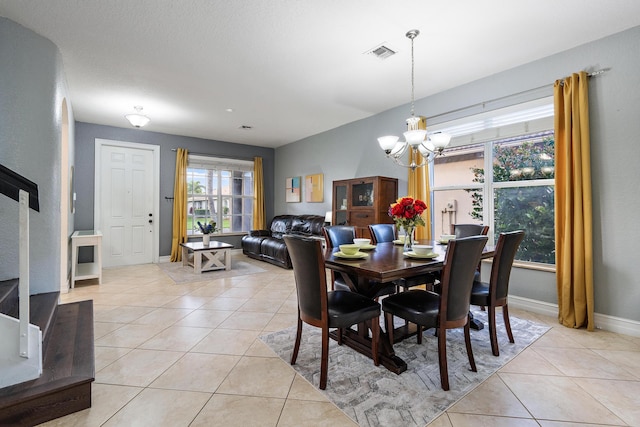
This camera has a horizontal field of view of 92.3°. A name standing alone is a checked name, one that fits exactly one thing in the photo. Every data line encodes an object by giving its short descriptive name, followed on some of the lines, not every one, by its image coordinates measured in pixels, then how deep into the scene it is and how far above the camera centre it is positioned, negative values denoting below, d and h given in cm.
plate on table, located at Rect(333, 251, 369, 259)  211 -26
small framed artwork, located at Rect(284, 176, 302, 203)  677 +64
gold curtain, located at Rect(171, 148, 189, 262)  616 +21
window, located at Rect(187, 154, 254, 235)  656 +56
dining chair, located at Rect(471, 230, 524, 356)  222 -48
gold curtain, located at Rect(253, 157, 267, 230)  726 +59
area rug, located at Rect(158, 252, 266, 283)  459 -87
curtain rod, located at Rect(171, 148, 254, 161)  633 +139
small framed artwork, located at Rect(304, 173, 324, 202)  616 +62
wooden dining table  181 -32
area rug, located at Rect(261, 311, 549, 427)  163 -101
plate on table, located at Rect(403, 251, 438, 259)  214 -27
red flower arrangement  249 +4
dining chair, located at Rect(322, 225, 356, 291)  275 -20
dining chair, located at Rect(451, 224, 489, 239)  303 -13
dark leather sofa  546 -36
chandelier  262 +69
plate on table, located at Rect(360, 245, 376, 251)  262 -25
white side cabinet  412 -51
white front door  559 +33
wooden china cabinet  440 +26
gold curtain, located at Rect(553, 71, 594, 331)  277 +13
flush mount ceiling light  444 +146
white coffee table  493 -60
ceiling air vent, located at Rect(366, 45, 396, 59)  291 +161
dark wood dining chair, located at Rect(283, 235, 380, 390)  182 -56
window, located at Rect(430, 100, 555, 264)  326 +47
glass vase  254 -20
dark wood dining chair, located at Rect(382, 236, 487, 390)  181 -54
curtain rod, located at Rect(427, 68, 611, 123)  279 +132
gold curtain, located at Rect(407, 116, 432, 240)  410 +37
